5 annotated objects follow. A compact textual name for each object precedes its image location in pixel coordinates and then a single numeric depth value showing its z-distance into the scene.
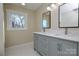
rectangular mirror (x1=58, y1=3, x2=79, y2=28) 1.83
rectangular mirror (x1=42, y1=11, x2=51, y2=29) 2.02
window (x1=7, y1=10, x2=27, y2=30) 1.86
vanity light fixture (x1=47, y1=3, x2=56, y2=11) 1.95
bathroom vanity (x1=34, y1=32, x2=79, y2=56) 1.45
